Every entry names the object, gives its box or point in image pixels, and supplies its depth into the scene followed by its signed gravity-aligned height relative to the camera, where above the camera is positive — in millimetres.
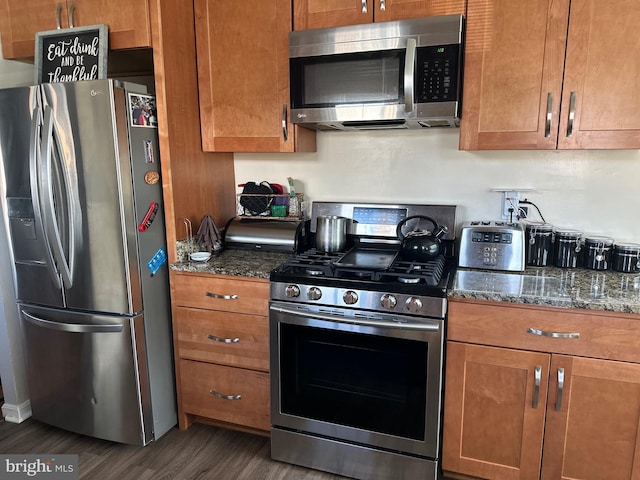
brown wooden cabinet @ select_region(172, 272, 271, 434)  2025 -867
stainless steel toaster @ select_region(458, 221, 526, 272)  1931 -381
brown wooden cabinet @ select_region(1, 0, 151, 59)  2002 +637
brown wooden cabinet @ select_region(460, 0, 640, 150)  1695 +312
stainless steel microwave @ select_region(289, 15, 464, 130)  1833 +353
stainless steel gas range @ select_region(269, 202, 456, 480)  1735 -827
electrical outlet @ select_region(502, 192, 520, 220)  2154 -220
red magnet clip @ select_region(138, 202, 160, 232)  2000 -257
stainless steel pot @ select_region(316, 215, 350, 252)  2191 -363
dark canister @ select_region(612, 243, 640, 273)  1876 -416
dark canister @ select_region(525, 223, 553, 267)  1998 -378
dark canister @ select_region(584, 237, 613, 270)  1925 -404
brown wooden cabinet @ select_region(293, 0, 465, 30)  1855 +614
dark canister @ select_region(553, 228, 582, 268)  1966 -396
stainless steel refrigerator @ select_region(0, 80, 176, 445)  1888 -414
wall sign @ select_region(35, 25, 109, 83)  2053 +480
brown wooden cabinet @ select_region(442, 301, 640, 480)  1578 -857
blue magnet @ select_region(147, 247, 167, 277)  2078 -467
